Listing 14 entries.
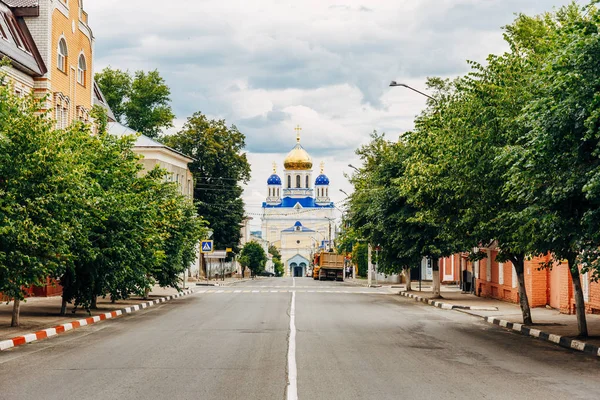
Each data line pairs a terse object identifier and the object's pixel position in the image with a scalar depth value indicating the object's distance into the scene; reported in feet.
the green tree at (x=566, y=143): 45.98
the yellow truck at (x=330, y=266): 270.26
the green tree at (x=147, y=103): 234.17
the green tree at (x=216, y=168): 239.09
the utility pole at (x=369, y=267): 189.88
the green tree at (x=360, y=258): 262.88
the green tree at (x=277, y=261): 603.80
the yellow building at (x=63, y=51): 122.01
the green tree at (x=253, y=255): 376.93
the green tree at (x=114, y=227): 73.15
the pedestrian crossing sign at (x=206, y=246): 165.81
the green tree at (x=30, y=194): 54.44
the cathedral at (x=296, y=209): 611.06
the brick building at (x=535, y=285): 86.88
